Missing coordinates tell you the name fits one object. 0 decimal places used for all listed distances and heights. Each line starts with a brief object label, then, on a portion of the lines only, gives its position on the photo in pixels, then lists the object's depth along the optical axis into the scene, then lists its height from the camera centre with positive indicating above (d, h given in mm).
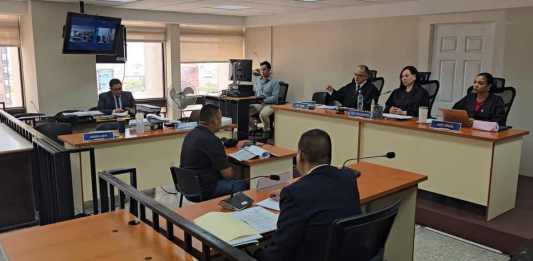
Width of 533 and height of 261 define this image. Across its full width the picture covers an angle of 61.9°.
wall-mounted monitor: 5773 +426
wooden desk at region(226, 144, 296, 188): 3742 -819
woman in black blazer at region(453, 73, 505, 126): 4555 -349
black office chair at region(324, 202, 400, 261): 1687 -658
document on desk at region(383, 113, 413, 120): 4766 -512
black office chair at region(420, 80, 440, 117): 5570 -224
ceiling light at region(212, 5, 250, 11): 7383 +1006
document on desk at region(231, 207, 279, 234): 2080 -734
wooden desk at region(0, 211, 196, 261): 1643 -692
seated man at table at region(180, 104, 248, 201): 3383 -686
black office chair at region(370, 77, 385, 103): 6138 -185
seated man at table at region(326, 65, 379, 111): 5836 -295
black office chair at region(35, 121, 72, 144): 4820 -698
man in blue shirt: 7980 -480
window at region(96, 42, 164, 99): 8400 -117
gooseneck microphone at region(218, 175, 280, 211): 2330 -714
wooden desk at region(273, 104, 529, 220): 3859 -812
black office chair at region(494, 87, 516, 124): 4719 -257
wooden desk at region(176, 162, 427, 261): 2678 -779
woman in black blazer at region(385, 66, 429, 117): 5098 -319
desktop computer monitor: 8481 -55
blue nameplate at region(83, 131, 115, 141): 4160 -655
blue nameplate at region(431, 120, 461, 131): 4090 -515
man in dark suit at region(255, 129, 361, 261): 1834 -596
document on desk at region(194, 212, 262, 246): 1955 -736
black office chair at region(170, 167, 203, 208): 3443 -919
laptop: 4234 -454
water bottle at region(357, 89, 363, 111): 5551 -421
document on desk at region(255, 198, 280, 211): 2348 -727
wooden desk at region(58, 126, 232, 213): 4148 -885
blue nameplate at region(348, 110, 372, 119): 4973 -509
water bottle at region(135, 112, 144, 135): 4566 -613
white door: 6039 +180
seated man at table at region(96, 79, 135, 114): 6418 -481
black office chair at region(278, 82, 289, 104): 8375 -441
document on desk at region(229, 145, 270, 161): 3746 -732
